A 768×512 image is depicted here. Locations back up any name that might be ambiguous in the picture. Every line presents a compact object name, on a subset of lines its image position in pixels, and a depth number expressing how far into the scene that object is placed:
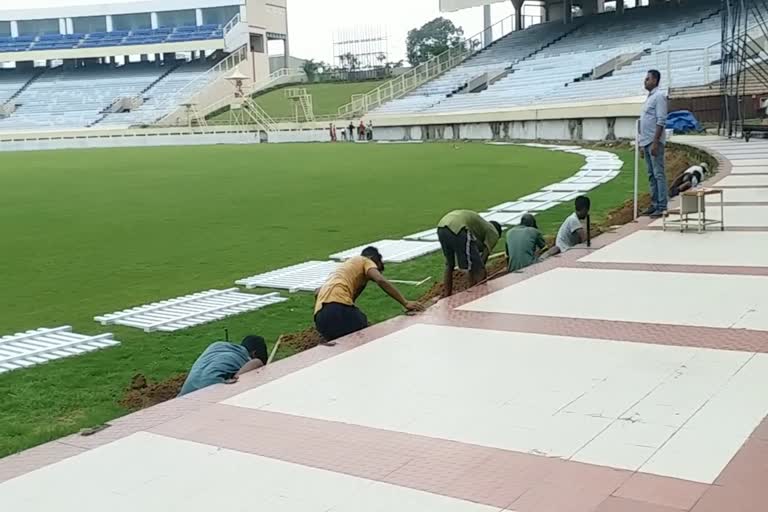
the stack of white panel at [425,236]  12.46
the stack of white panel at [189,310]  8.27
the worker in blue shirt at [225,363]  6.02
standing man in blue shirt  11.06
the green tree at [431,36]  82.51
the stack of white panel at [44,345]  7.20
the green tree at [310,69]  71.50
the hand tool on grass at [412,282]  9.29
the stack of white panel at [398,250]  11.12
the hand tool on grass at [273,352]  6.69
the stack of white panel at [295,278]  9.67
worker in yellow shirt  7.07
